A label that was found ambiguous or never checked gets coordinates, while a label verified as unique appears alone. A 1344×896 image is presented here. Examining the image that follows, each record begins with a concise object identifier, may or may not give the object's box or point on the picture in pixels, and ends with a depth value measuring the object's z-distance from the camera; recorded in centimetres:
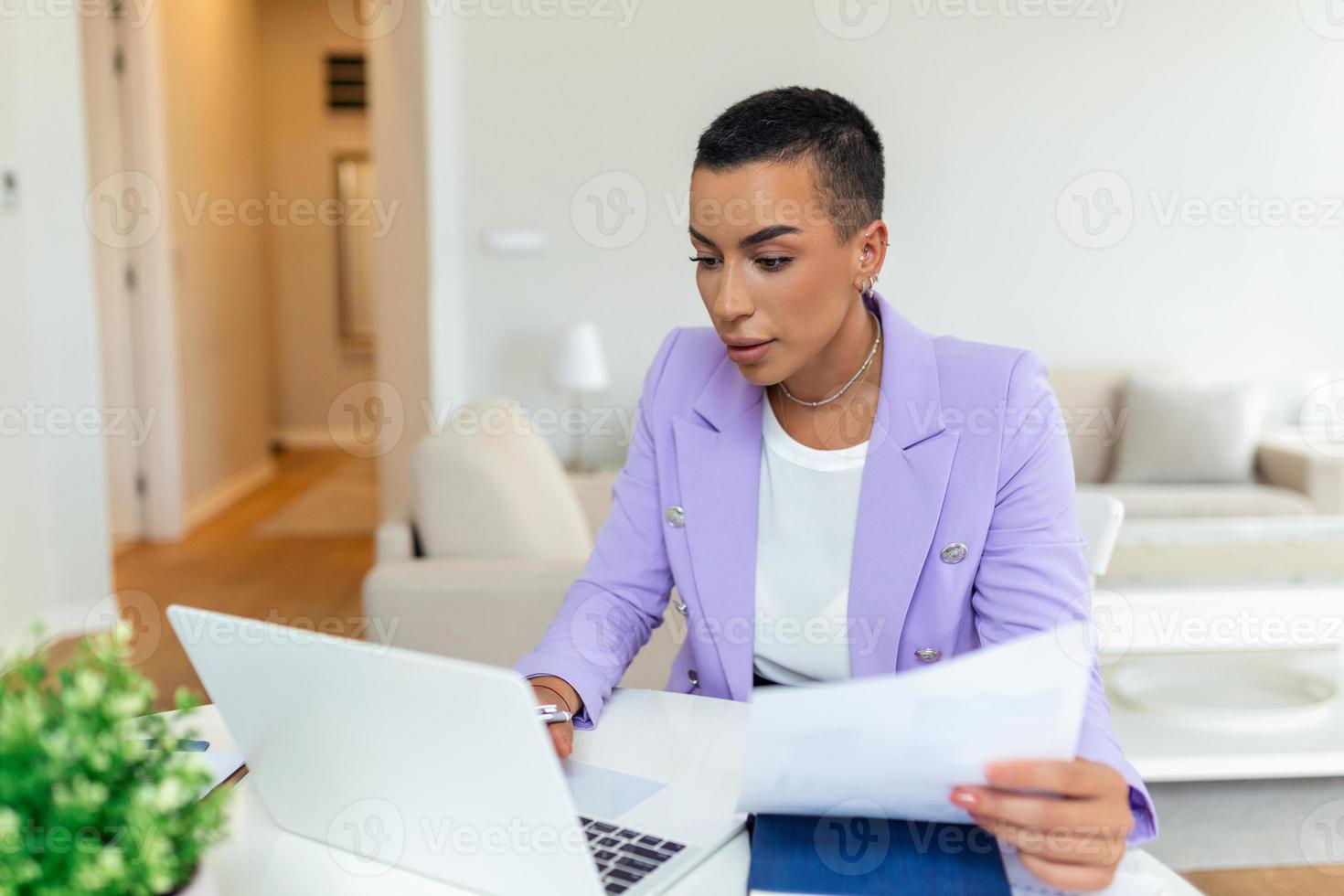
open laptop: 72
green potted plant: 57
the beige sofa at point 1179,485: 407
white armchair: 234
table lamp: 422
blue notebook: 86
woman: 126
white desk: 89
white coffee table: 198
